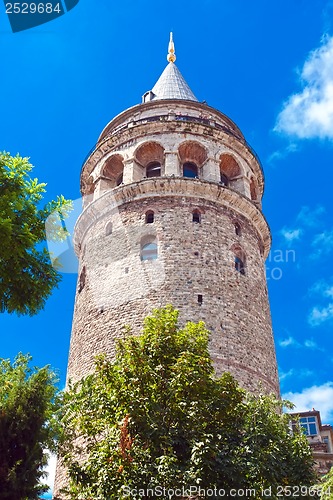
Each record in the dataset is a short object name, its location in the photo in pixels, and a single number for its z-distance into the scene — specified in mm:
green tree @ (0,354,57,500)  10594
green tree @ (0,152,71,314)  10930
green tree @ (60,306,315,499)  11430
